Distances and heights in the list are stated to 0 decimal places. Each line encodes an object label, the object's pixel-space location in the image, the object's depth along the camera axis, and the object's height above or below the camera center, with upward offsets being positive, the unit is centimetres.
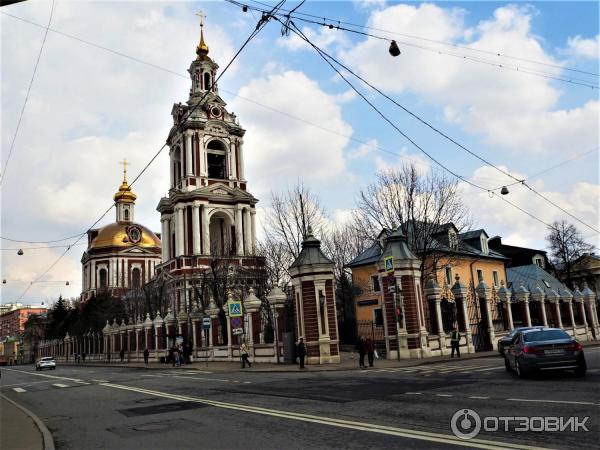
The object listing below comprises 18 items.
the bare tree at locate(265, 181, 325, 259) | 4397 +836
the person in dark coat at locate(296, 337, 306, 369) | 2448 -110
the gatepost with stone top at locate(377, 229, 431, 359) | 2784 +72
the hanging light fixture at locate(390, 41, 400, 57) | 1412 +693
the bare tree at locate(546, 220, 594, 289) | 6247 +712
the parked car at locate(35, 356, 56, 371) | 5069 -173
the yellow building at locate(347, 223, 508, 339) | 4109 +430
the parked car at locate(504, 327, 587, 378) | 1434 -117
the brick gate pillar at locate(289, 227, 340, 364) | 2712 +90
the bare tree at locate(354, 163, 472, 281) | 3503 +678
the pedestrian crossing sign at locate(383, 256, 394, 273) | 2670 +278
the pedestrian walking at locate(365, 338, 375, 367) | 2488 -124
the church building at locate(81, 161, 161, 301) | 9119 +1393
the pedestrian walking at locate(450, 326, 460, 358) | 2780 -124
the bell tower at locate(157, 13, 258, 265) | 5872 +1671
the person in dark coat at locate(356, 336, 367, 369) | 2445 -116
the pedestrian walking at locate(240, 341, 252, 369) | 2823 -112
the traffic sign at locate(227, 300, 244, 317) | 2895 +122
